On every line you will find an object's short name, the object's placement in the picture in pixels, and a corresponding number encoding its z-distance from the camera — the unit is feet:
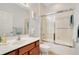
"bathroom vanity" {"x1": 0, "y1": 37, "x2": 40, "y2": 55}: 5.56
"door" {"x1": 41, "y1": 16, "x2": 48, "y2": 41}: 5.96
